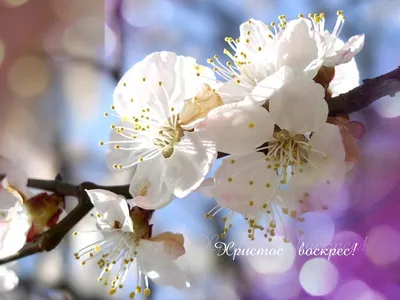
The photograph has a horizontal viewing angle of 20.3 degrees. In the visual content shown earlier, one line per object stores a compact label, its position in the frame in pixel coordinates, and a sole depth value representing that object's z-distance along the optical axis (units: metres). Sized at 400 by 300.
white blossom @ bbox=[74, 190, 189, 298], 0.21
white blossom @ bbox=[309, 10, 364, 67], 0.19
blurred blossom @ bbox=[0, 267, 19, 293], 0.26
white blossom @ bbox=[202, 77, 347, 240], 0.19
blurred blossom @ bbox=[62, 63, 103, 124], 0.27
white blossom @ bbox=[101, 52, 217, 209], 0.20
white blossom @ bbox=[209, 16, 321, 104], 0.19
